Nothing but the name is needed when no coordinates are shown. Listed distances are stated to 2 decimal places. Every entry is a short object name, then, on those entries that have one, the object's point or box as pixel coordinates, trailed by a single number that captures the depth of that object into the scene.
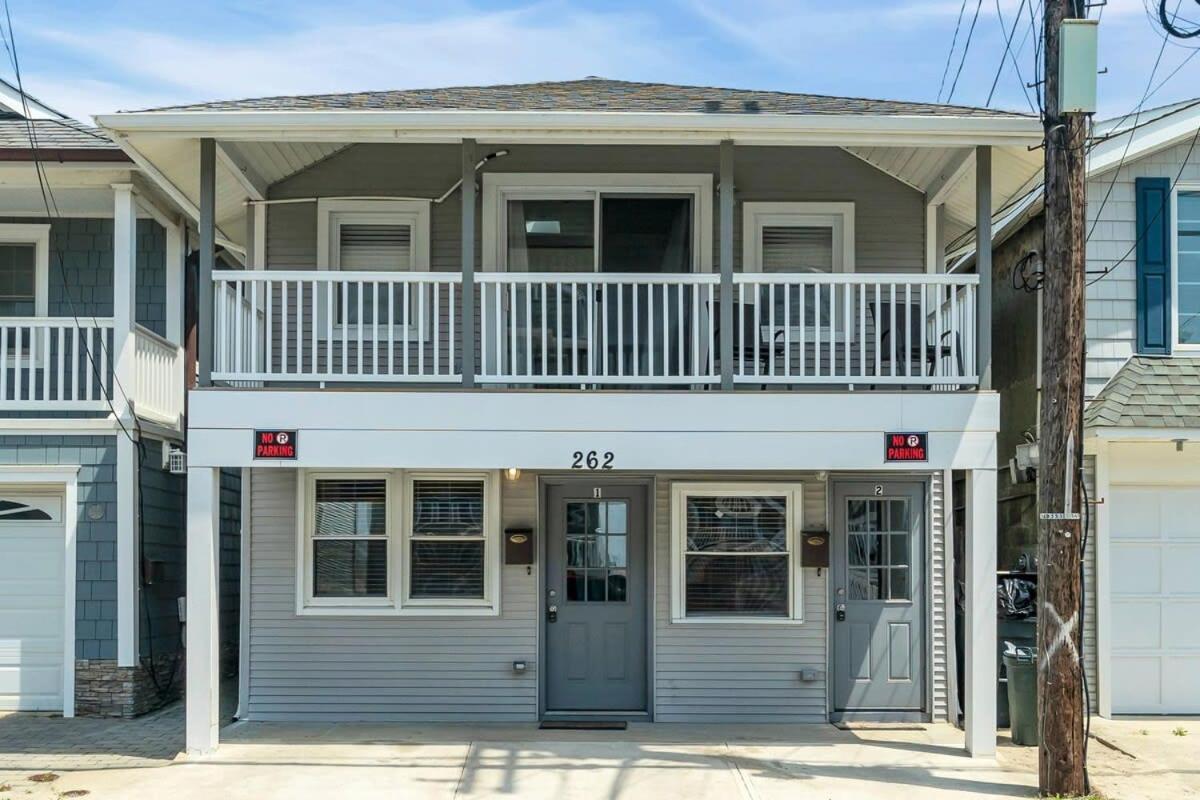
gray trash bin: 9.53
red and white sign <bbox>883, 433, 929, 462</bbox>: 8.94
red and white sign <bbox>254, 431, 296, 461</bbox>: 8.87
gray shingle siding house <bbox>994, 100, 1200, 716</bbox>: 10.65
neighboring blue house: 10.84
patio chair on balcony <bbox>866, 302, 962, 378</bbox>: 9.16
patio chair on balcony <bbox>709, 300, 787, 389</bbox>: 9.38
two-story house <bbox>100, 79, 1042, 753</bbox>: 10.38
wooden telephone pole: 7.92
